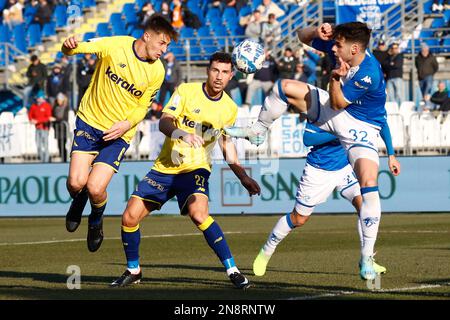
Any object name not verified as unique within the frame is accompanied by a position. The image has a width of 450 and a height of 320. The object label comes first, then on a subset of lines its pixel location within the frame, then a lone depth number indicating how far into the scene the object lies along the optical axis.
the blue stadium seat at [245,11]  31.62
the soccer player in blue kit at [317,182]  12.24
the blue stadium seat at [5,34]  36.69
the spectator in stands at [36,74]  31.42
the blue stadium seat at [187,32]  32.22
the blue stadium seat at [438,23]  29.61
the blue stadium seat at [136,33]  32.59
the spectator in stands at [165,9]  31.38
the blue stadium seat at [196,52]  31.40
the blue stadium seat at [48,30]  36.03
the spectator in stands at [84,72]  29.80
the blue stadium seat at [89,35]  34.70
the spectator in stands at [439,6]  29.83
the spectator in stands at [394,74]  26.67
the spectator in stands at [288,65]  27.53
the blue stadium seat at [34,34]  36.16
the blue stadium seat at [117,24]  34.03
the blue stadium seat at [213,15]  32.31
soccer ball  11.59
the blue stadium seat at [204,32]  32.19
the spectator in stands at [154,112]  27.48
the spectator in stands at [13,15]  36.75
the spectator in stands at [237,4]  32.09
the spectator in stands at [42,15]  36.28
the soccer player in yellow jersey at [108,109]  12.34
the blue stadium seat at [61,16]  36.06
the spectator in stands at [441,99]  25.56
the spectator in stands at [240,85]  28.42
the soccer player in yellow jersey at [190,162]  11.29
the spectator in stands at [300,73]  27.10
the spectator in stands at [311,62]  27.84
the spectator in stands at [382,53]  26.59
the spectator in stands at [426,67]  27.00
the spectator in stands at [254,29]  29.67
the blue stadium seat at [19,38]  36.22
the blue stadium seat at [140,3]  34.28
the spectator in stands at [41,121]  26.69
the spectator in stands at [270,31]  29.52
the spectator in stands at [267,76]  27.84
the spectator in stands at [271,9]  30.77
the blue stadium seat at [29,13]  36.84
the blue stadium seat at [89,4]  36.53
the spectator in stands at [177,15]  31.89
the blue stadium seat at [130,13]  33.88
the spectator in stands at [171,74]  28.80
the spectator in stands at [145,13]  32.09
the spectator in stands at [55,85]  30.45
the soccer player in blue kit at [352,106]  10.45
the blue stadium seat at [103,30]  34.38
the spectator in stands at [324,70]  26.41
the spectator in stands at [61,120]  26.80
